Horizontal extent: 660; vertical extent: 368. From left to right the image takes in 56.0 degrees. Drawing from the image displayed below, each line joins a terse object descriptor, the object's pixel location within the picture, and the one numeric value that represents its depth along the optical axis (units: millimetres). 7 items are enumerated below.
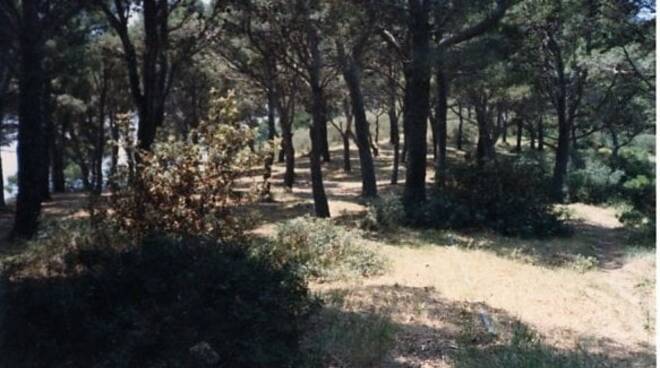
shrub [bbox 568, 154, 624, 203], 18969
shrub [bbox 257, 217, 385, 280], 6805
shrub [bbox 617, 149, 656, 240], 13581
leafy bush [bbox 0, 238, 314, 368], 3551
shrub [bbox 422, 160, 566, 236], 11523
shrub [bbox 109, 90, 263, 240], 6309
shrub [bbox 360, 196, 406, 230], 10867
